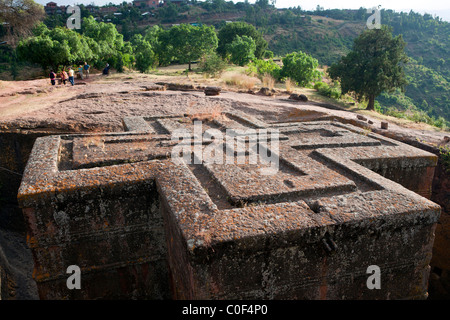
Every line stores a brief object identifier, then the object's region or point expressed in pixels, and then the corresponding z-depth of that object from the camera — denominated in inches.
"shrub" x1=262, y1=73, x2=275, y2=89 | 601.3
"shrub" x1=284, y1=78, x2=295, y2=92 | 559.5
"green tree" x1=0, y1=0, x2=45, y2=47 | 1226.0
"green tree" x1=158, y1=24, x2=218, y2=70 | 1034.7
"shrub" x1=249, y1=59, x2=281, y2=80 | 832.3
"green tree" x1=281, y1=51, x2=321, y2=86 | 824.3
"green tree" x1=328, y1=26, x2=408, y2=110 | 675.4
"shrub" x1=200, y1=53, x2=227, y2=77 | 710.0
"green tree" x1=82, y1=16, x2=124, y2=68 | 864.9
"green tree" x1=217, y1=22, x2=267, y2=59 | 1374.3
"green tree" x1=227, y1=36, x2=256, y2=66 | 1116.5
